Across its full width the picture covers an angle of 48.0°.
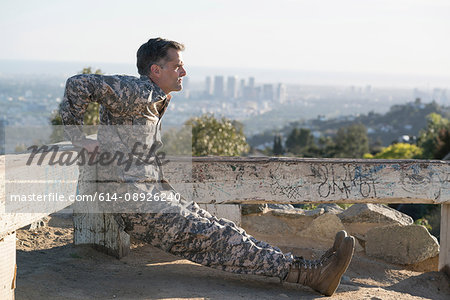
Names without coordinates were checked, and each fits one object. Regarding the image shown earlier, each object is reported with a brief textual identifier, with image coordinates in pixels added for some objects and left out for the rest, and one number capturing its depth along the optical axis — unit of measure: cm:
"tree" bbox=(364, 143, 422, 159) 2961
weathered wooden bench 436
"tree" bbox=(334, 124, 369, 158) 4477
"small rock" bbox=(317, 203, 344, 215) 599
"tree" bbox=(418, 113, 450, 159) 2372
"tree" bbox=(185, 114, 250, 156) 2083
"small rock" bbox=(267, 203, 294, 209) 606
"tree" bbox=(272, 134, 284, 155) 4626
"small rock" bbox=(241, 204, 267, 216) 571
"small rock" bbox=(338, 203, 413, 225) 566
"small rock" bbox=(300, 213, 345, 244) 557
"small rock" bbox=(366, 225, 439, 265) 516
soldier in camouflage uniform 342
